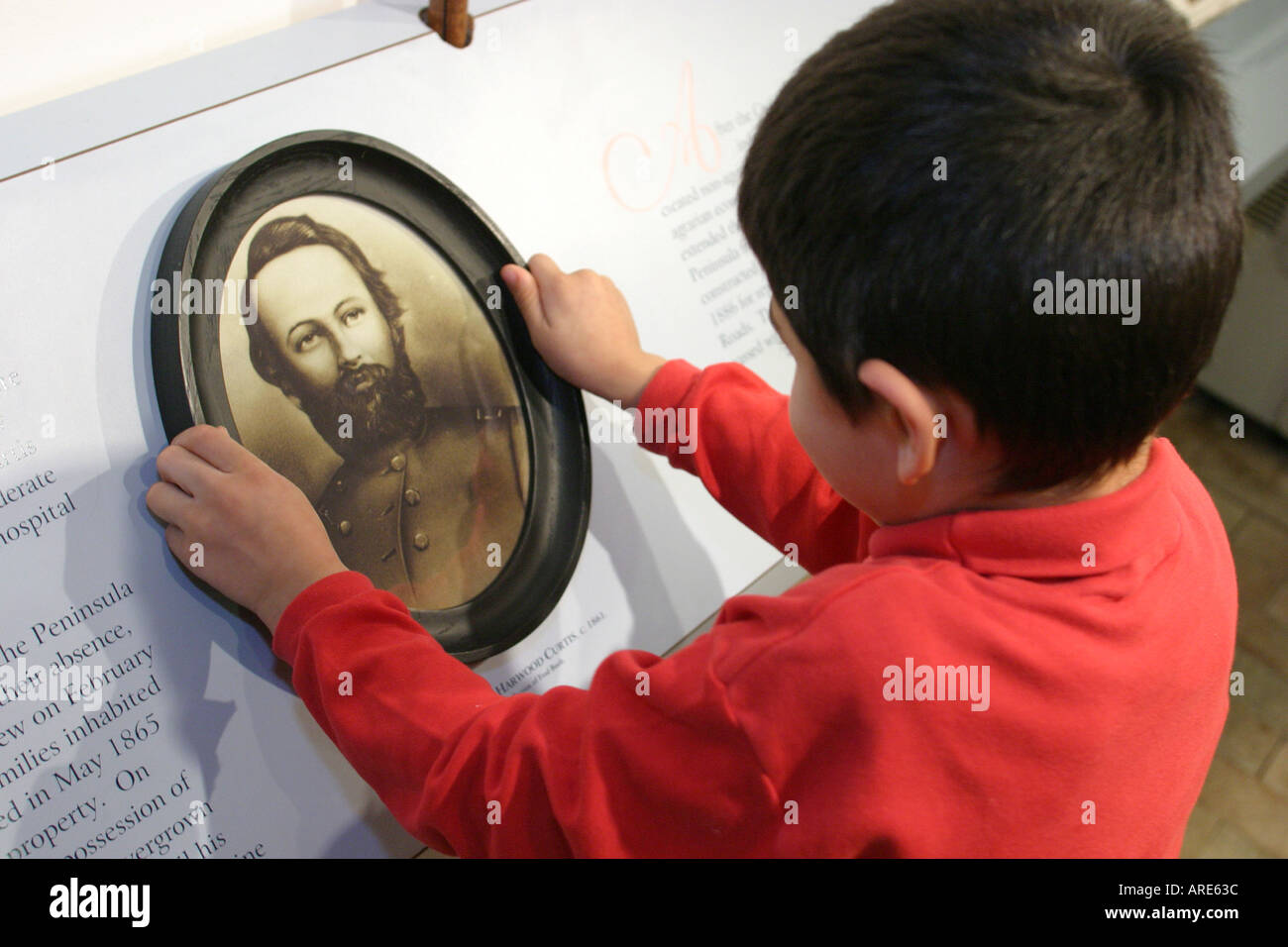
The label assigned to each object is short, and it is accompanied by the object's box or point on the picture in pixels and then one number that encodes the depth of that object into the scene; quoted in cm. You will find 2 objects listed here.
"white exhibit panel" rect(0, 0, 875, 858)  77
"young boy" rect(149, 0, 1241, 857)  65
